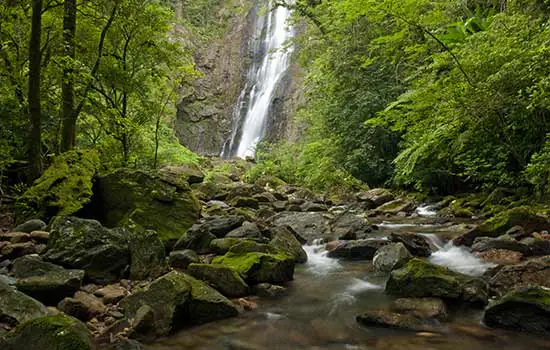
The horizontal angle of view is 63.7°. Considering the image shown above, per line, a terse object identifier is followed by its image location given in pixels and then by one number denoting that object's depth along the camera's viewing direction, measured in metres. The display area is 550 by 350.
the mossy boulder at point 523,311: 3.79
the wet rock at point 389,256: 6.04
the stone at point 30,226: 6.49
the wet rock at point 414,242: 6.89
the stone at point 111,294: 4.60
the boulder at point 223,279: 5.05
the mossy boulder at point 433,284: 4.58
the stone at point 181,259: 5.94
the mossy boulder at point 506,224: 6.89
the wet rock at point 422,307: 4.22
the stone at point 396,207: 11.62
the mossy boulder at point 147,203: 7.37
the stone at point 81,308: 4.13
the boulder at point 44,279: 4.27
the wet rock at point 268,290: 5.26
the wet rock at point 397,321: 4.03
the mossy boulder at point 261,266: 5.46
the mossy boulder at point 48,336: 2.99
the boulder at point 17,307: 3.60
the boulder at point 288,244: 6.83
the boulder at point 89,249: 5.14
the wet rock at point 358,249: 7.01
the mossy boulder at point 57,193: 7.08
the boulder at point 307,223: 8.95
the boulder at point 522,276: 4.67
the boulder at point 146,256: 5.38
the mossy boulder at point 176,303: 4.07
